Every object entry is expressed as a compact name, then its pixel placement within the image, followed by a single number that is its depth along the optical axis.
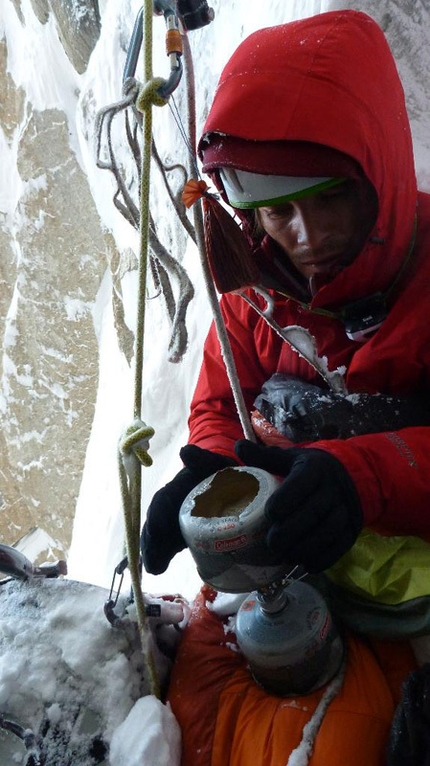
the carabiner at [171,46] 0.69
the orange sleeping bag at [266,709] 0.59
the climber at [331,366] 0.63
